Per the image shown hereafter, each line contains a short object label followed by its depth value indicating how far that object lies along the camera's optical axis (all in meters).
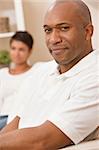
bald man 1.21
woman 2.52
